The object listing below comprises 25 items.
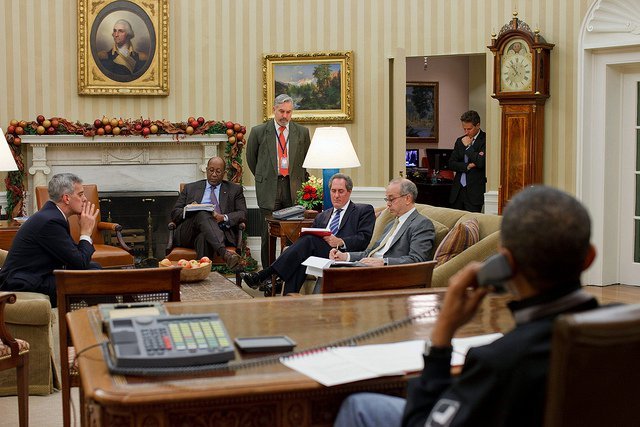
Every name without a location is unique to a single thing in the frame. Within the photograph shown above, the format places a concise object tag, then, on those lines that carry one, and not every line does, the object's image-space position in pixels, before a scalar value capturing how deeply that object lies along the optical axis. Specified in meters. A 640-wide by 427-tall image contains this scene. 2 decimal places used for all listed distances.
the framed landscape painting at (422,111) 14.94
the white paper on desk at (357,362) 2.41
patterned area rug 5.98
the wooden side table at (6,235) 8.34
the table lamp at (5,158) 7.64
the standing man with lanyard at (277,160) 9.70
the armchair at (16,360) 4.48
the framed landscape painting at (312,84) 10.84
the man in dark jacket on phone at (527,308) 1.91
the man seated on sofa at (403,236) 6.42
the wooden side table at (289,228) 8.68
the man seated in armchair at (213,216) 8.88
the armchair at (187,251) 8.74
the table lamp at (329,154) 8.46
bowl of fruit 6.53
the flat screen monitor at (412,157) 14.47
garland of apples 9.94
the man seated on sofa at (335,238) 7.36
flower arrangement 9.12
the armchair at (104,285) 3.93
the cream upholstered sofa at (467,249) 5.95
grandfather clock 9.56
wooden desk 2.24
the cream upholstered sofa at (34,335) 5.29
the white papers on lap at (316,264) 6.34
